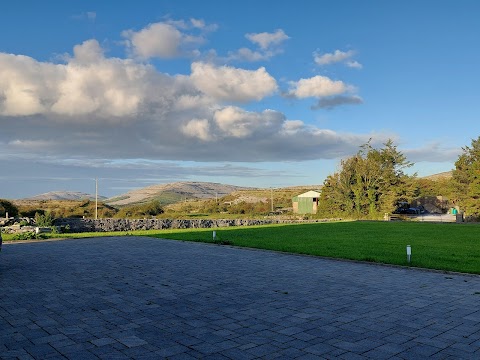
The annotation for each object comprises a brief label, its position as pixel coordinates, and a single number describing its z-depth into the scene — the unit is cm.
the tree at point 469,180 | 3606
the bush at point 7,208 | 3347
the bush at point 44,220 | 2811
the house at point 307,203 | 5281
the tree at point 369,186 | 4136
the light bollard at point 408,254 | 1095
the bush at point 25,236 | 2012
